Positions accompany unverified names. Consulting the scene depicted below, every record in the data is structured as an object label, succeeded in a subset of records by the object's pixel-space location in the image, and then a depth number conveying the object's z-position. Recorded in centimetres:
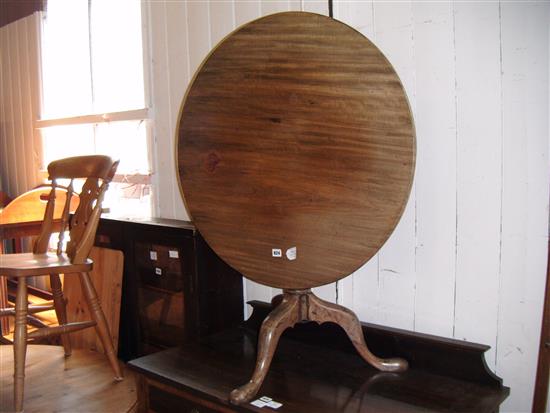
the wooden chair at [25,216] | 299
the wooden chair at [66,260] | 187
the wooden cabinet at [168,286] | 193
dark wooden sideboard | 131
